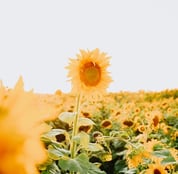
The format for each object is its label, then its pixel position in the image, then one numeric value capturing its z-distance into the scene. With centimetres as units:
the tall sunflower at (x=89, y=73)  200
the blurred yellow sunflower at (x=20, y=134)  27
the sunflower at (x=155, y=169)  202
